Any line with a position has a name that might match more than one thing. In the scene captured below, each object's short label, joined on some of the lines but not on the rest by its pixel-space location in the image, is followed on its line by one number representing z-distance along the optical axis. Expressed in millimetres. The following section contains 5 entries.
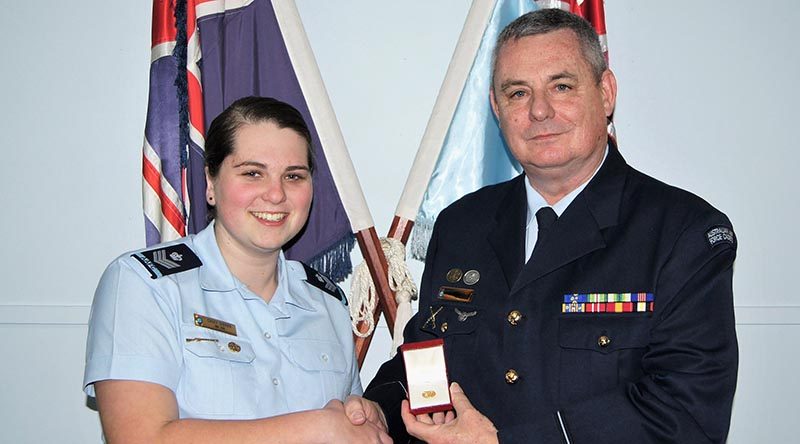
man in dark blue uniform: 1623
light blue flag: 2773
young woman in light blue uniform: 1761
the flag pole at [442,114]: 2754
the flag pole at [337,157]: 2744
